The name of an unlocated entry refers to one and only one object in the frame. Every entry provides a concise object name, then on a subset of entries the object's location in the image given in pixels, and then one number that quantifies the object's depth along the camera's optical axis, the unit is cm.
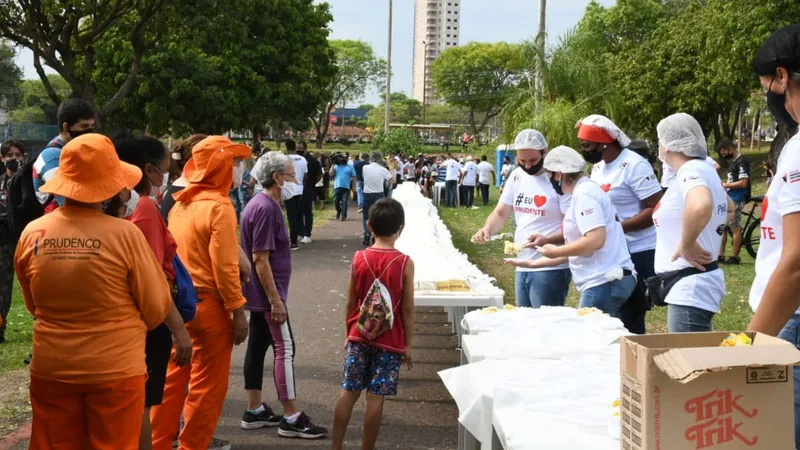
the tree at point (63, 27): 1889
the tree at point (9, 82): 7539
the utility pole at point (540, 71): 1962
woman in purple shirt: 585
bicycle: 1390
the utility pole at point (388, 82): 4547
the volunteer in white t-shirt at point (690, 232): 447
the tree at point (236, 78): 3331
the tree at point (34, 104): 9281
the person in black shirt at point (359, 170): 2162
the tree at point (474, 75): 10250
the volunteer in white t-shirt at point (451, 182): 3039
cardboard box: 232
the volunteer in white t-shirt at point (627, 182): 626
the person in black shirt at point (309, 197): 1766
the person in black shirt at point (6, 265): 700
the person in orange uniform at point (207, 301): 498
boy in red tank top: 511
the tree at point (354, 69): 10019
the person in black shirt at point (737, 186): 1363
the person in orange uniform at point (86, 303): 363
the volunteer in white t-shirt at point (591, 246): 565
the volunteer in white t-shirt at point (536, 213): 659
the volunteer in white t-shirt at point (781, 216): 290
